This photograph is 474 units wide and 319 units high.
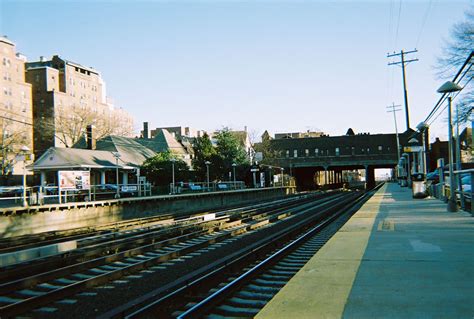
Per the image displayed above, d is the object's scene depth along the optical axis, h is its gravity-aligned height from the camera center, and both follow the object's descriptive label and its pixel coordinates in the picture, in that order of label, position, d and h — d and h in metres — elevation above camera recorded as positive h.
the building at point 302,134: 156.27 +13.78
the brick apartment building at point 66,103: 79.81 +17.63
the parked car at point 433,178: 37.59 -0.75
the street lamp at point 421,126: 26.67 +2.50
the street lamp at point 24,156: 22.88 +1.25
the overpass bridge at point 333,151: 91.06 +4.29
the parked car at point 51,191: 39.81 -0.94
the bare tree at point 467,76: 29.77 +6.26
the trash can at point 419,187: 28.33 -1.06
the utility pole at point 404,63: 52.71 +12.75
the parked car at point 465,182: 21.81 -0.71
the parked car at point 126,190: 40.04 -1.00
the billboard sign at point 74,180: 27.75 +0.02
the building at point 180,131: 144.51 +14.64
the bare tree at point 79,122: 78.50 +9.97
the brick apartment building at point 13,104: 67.56 +14.45
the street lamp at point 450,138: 16.94 +1.22
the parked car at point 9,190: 41.72 -0.78
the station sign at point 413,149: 30.78 +1.41
